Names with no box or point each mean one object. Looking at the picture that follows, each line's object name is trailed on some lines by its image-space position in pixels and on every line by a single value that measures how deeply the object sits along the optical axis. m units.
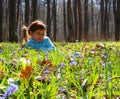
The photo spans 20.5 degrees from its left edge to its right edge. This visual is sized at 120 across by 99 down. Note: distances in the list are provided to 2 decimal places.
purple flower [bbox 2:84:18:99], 0.92
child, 5.38
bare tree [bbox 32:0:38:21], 21.69
